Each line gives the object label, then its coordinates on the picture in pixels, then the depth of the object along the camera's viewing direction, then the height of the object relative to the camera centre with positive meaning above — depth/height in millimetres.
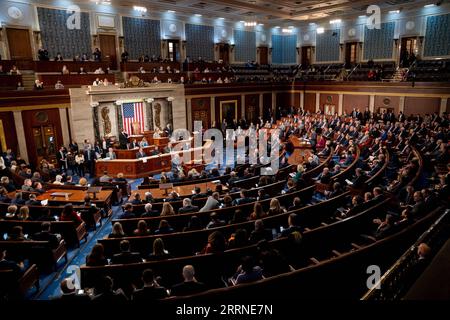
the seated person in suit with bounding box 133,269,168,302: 3846 -2348
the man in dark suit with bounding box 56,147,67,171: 14215 -2766
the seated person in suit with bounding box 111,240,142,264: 5023 -2497
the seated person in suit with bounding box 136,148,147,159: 14133 -2668
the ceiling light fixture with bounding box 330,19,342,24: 25806 +5290
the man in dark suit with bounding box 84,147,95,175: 13961 -2739
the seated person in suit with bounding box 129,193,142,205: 8023 -2644
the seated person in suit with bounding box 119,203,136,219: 7199 -2639
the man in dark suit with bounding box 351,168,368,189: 8281 -2362
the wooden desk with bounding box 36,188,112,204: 8917 -2878
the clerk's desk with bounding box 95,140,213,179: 13680 -3097
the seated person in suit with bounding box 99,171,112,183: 10859 -2833
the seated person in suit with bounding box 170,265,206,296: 3982 -2374
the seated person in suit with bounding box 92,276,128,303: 3770 -2354
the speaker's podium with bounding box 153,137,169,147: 16531 -2485
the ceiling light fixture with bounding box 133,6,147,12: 18745 +4826
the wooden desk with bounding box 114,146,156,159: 14227 -2618
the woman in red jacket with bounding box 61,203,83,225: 7344 -2722
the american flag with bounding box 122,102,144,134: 17250 -1161
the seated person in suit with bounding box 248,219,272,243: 5359 -2356
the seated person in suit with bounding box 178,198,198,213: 7230 -2571
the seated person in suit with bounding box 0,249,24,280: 5117 -2677
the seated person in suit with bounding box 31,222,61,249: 6405 -2785
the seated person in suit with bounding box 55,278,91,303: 3768 -2378
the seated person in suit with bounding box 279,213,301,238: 5570 -2357
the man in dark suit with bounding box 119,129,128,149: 15362 -2171
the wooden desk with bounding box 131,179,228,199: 9081 -2817
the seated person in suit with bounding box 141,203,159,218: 7164 -2629
